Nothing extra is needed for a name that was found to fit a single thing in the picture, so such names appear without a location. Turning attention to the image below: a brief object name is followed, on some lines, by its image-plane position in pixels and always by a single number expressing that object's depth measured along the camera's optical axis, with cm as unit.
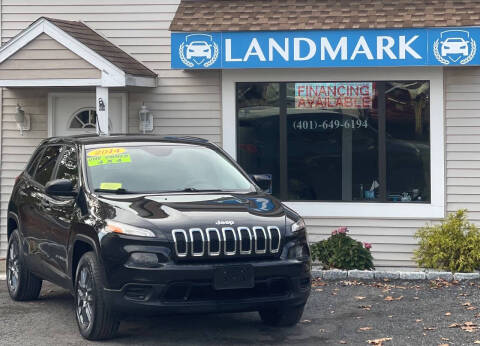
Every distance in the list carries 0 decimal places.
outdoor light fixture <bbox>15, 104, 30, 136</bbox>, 1331
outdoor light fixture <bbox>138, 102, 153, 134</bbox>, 1307
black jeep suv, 707
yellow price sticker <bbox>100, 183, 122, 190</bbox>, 797
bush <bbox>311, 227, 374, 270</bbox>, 1101
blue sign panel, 1189
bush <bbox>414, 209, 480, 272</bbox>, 1095
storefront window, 1266
